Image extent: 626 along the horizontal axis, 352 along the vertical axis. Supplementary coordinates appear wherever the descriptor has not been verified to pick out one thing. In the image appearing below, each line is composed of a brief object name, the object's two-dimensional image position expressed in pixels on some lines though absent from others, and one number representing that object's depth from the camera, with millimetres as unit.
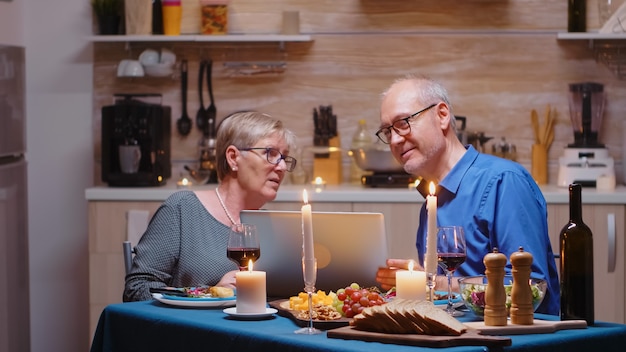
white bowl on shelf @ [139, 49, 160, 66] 4926
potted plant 4918
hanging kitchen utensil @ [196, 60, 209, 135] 5047
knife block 4930
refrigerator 4324
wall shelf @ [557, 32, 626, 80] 4965
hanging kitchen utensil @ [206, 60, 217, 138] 5027
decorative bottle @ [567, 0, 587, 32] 4879
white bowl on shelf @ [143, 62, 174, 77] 4934
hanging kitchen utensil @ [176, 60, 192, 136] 5047
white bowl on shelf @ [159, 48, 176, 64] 4961
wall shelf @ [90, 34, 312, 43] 4844
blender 4707
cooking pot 4660
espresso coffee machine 4723
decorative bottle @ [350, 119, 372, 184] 4910
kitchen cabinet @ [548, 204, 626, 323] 4430
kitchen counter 4438
